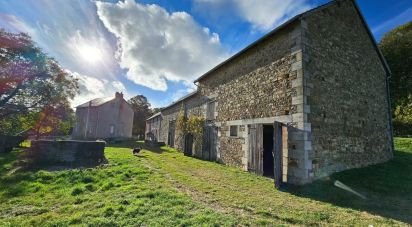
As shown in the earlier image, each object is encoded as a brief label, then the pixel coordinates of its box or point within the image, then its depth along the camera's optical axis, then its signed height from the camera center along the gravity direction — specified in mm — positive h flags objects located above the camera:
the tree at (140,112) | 43625 +4531
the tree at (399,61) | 20031 +8124
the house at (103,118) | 29250 +1994
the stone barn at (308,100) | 7211 +1575
